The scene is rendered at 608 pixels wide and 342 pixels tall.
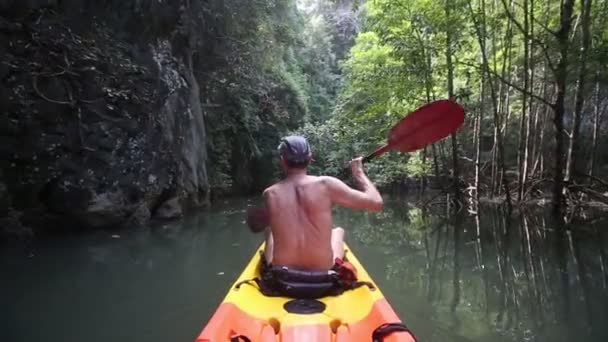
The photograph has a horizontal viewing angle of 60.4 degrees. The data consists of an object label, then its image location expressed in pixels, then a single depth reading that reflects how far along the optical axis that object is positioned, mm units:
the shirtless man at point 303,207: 2744
